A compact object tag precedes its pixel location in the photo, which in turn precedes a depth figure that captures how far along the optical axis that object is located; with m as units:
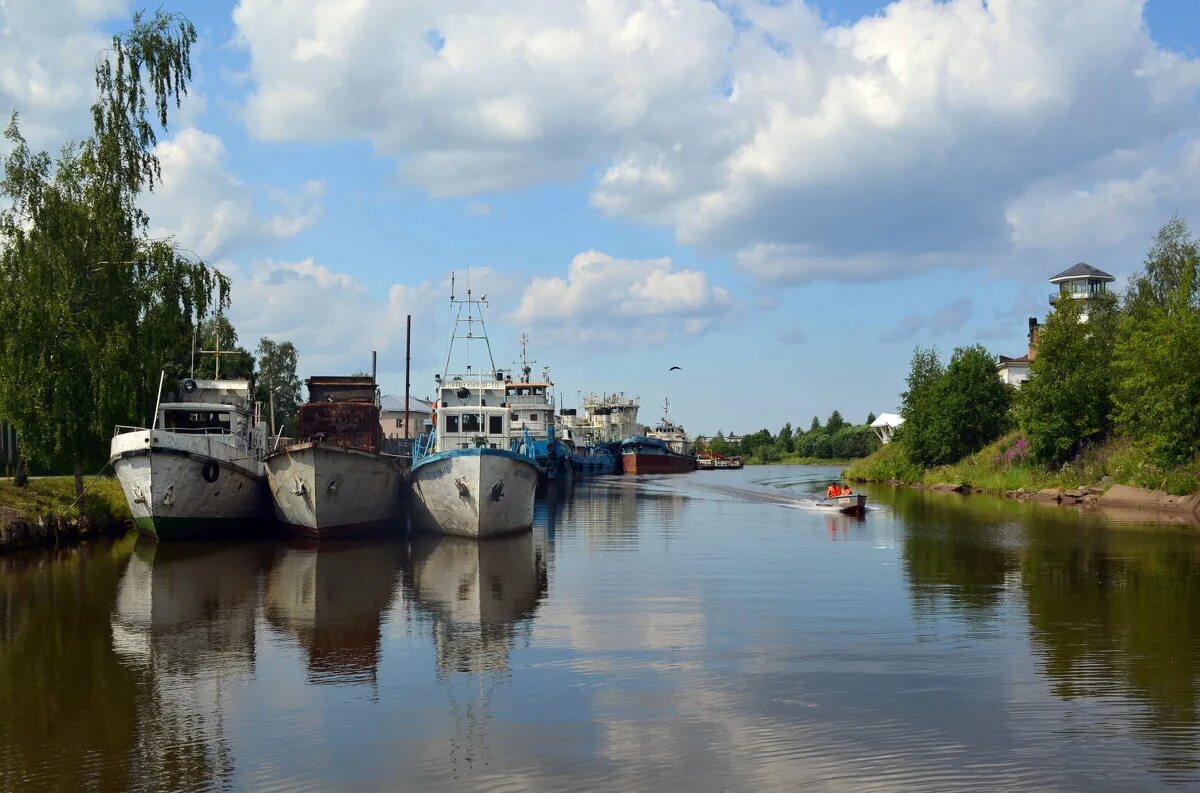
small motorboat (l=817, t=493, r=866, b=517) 44.75
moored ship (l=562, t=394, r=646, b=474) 103.06
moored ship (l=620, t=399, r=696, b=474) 107.94
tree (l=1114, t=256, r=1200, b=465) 46.38
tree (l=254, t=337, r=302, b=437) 81.69
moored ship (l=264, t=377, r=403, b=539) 30.95
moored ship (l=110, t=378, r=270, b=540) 29.89
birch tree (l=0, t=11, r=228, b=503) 30.73
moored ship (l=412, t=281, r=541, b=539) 31.53
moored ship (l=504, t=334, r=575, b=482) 69.31
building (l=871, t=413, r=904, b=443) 136.07
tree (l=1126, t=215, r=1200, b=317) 61.88
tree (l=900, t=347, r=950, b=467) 77.15
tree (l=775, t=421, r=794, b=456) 194.32
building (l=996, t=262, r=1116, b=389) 80.67
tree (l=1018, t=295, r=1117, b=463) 58.75
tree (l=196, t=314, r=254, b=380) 54.06
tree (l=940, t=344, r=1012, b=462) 76.06
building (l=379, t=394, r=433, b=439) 91.86
